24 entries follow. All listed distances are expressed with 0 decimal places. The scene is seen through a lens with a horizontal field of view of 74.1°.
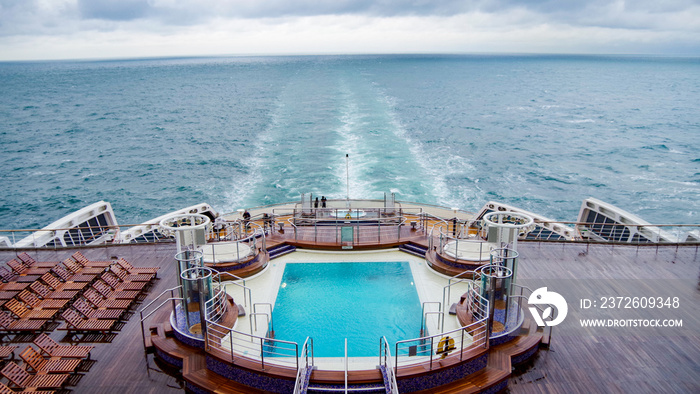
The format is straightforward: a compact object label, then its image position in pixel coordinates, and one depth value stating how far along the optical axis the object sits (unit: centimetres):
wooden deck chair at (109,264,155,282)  1359
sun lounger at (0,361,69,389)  915
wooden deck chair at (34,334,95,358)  1020
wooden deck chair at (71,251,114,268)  1443
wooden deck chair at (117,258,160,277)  1403
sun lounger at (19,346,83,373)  970
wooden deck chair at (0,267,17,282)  1375
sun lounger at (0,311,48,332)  1126
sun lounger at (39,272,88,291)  1307
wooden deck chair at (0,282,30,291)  1303
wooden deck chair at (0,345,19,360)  1023
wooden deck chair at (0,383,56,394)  874
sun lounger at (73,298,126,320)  1172
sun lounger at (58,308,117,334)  1129
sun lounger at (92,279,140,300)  1266
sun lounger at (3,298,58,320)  1167
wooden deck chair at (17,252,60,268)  1452
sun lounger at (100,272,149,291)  1316
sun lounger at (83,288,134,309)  1220
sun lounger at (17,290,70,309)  1212
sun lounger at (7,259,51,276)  1408
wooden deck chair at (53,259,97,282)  1355
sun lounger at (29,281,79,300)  1259
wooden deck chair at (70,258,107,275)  1396
